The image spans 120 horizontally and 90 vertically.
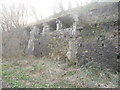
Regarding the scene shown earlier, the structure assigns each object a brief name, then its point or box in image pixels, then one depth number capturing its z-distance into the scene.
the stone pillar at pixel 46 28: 9.91
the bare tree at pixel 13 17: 13.06
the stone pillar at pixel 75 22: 7.59
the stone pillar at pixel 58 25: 9.26
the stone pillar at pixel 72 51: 7.18
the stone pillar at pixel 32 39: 10.52
